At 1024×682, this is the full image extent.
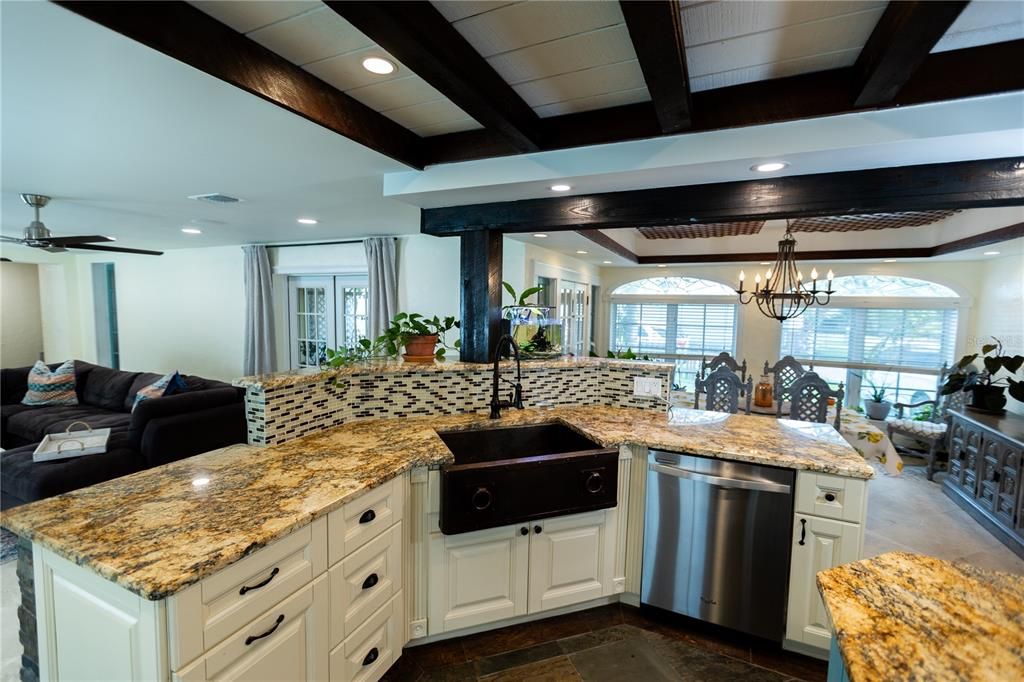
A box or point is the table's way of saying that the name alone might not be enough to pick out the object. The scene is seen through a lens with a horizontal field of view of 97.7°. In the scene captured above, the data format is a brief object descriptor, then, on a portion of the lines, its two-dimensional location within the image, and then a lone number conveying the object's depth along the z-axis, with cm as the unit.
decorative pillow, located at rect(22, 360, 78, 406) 450
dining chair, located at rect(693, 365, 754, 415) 401
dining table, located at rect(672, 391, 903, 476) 332
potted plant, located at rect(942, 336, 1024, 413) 353
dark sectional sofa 282
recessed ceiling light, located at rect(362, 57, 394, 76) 138
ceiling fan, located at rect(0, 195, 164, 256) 315
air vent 288
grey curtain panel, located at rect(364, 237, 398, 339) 445
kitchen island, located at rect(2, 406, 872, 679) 103
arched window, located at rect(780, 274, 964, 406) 509
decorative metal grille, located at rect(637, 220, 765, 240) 465
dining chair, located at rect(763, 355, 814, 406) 412
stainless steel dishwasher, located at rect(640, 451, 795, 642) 191
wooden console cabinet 292
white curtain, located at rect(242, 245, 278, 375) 511
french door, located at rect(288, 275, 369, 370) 503
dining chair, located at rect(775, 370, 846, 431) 356
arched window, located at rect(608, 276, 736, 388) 614
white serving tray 276
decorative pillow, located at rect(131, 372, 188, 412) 371
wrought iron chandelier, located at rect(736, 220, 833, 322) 370
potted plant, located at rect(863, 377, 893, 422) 518
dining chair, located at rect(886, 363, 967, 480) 409
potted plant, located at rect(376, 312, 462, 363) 255
